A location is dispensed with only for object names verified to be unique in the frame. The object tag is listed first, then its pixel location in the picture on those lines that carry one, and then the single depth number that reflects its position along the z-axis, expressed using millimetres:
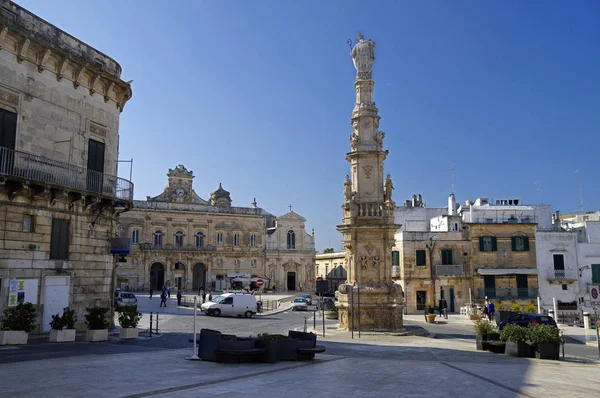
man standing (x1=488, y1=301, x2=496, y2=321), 30144
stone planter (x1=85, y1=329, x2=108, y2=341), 16953
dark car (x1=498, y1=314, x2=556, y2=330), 21078
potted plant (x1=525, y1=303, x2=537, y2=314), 30503
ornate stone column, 21672
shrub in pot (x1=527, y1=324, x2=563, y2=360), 15016
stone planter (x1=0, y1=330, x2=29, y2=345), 14812
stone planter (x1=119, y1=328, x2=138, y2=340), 18000
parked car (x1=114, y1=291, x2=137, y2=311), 33950
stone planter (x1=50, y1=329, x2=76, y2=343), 16219
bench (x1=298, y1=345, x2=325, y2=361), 12788
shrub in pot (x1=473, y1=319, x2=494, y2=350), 16953
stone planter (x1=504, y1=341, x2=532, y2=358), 15422
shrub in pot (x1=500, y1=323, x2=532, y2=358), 15430
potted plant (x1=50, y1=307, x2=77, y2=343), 16203
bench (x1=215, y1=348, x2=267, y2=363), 11930
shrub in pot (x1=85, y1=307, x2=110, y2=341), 16984
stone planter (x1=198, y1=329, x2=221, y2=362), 12320
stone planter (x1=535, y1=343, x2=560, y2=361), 15016
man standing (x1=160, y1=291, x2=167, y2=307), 36906
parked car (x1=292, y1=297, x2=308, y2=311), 40812
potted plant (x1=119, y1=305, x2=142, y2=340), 18000
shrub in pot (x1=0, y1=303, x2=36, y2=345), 14922
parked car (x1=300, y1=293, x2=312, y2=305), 43594
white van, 32812
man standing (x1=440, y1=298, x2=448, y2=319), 34556
